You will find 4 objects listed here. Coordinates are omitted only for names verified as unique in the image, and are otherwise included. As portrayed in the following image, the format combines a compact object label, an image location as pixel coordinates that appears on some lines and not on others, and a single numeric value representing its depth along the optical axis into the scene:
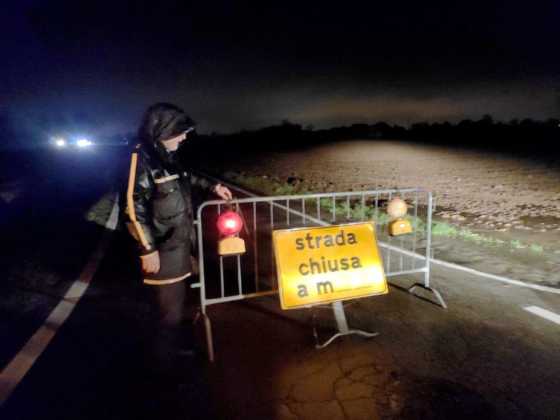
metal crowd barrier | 4.70
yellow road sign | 4.23
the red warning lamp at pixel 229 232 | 4.11
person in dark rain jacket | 3.35
